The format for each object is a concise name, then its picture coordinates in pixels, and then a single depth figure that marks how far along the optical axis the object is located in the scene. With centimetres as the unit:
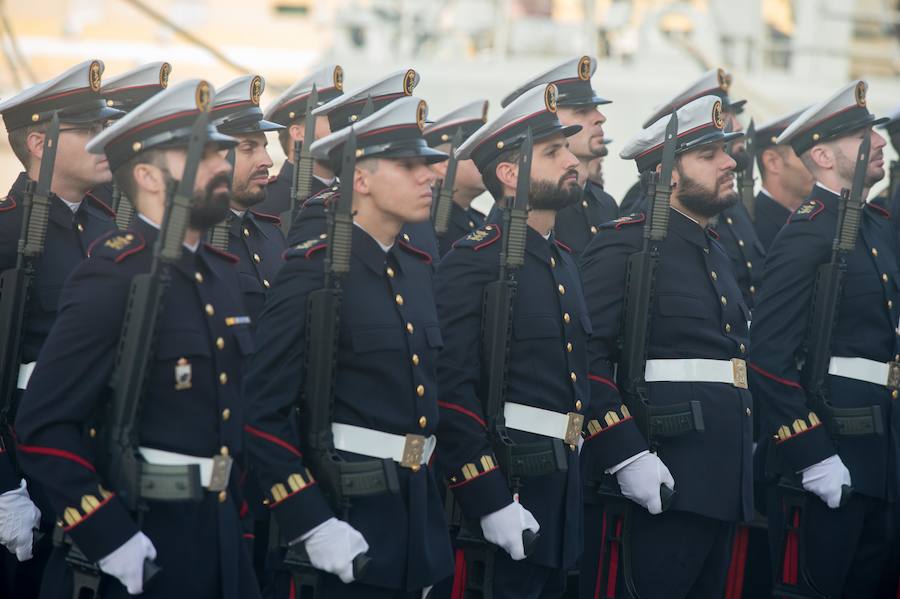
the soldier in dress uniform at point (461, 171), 1323
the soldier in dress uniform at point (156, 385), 711
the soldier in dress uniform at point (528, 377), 904
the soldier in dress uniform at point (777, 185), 1410
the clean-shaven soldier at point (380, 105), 1142
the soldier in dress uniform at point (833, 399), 1095
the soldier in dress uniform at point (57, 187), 907
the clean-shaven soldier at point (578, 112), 1248
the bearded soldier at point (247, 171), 1055
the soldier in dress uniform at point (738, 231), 1290
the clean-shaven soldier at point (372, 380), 793
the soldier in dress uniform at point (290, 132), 1230
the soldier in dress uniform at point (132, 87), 1101
